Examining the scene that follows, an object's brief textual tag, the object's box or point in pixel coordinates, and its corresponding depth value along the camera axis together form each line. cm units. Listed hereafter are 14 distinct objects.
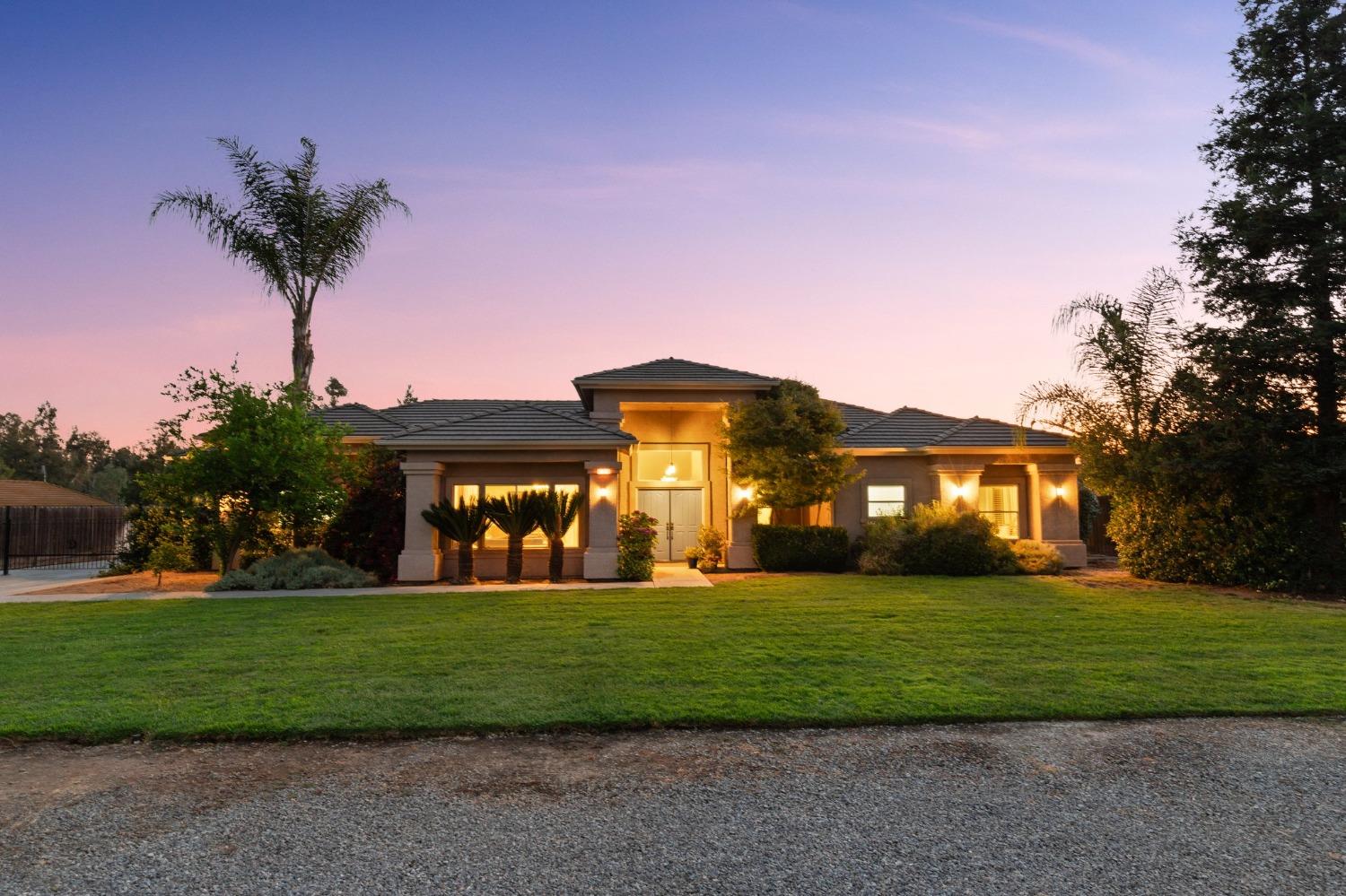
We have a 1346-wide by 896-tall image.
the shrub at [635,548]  1516
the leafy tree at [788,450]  1670
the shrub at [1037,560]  1670
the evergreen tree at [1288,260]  1334
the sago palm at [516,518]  1509
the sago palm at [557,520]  1524
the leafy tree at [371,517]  1571
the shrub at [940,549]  1609
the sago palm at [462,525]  1515
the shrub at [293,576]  1402
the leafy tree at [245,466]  1438
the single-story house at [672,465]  1566
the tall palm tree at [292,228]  1903
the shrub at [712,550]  1792
